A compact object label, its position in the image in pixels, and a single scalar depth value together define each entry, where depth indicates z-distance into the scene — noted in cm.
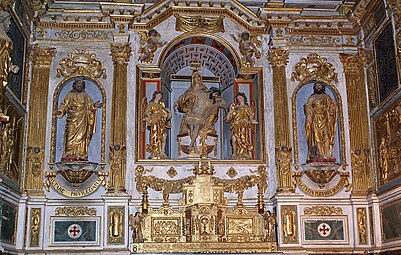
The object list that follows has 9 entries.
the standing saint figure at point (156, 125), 1409
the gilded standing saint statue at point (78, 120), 1359
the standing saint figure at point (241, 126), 1430
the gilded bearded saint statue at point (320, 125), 1397
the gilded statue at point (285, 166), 1353
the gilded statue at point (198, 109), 1452
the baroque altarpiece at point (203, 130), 1296
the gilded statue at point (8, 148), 1188
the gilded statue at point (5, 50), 1088
